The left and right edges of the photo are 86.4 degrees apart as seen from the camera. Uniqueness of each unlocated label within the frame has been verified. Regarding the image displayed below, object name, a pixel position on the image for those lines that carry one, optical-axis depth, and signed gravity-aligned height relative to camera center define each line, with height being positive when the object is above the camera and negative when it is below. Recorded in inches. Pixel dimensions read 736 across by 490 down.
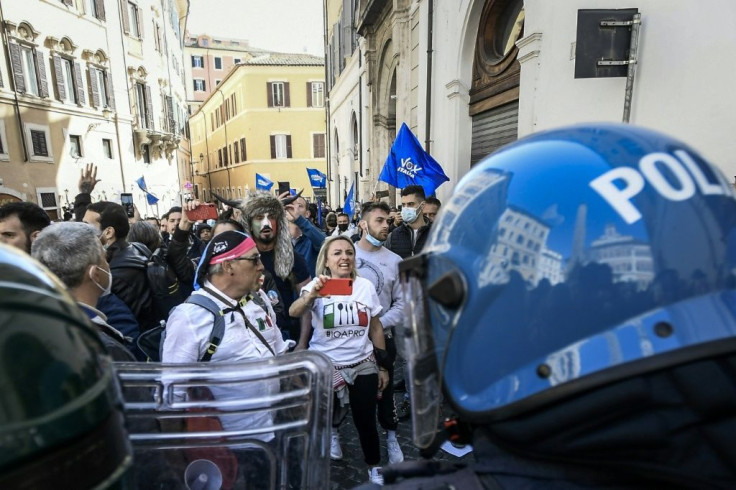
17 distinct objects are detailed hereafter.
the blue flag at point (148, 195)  450.1 -6.4
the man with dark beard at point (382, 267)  121.5 -25.7
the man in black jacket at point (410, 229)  157.9 -17.6
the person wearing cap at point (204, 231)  215.2 -23.3
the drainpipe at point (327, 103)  834.2 +176.4
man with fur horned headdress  119.4 -17.5
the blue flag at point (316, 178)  417.0 +9.8
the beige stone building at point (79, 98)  509.4 +145.6
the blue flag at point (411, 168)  210.8 +9.9
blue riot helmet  21.8 -5.4
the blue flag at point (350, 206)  359.3 -18.1
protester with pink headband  69.5 -23.6
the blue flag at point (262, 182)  374.3 +5.7
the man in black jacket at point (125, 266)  98.5 -19.4
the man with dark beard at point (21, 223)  97.5 -8.0
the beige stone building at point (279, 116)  1162.6 +218.7
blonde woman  101.3 -40.8
